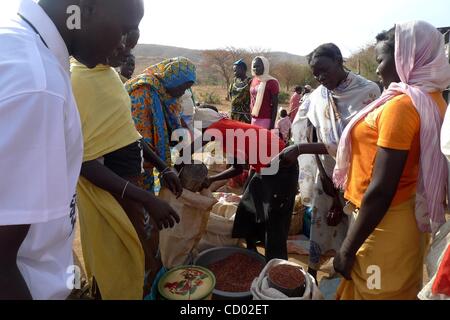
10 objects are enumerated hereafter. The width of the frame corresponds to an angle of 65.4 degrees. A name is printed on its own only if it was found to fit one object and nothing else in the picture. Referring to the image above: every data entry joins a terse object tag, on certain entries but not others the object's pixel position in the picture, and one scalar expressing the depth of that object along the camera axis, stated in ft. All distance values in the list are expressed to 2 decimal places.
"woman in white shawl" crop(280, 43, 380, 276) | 9.22
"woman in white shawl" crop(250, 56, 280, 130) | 20.20
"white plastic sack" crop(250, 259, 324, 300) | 6.66
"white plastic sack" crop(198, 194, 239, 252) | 11.28
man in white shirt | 2.48
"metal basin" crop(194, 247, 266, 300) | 10.00
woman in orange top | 5.26
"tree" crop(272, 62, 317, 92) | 121.56
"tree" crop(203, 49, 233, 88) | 127.94
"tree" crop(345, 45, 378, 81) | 76.37
